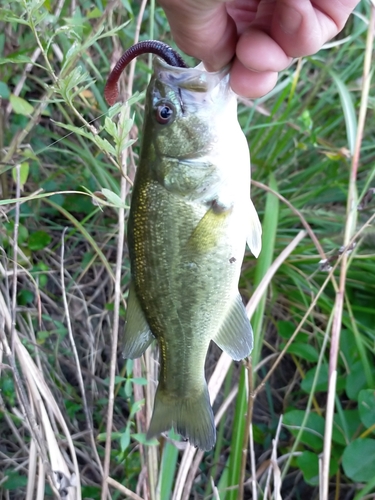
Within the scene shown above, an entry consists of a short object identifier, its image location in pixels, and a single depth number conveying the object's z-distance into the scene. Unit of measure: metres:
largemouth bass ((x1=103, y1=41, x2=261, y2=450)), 0.34
